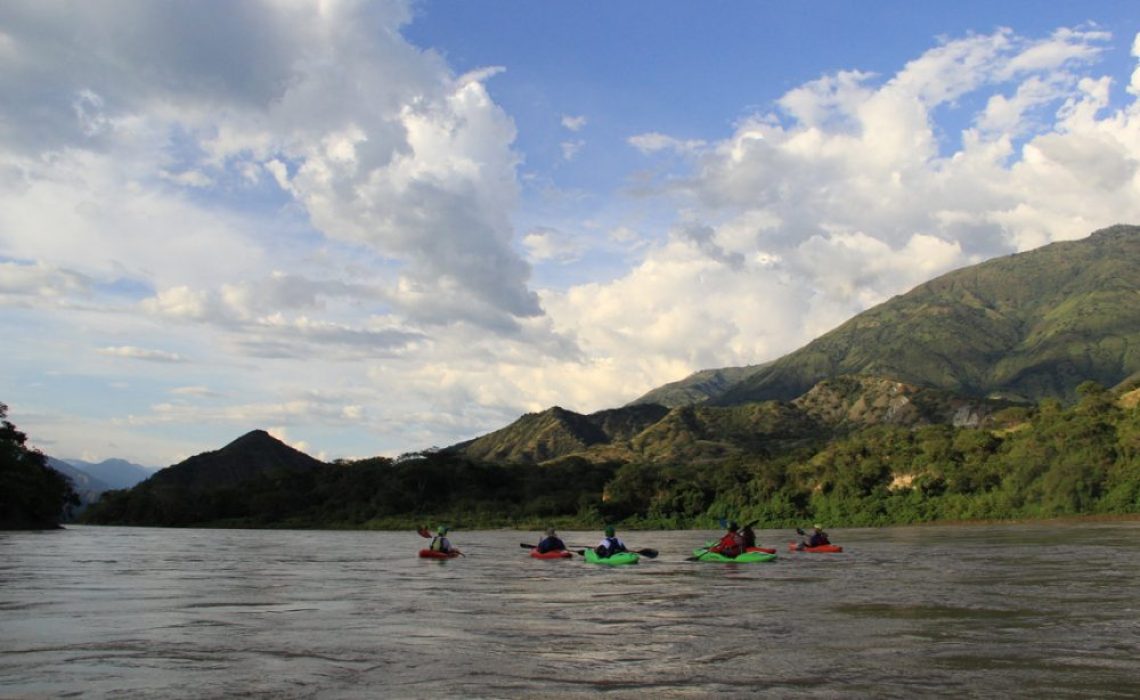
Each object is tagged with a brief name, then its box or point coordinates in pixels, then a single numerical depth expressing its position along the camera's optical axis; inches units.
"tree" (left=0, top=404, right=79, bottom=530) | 2994.6
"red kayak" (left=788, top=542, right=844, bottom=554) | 1804.9
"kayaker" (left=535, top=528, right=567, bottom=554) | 1786.4
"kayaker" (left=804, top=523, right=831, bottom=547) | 1845.5
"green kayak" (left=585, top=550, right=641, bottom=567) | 1566.2
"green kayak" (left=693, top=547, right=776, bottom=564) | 1549.0
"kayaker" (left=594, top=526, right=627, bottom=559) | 1585.9
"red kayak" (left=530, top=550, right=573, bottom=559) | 1753.2
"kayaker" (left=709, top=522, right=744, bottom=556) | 1553.9
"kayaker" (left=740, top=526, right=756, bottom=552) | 1631.9
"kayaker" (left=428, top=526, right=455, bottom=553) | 1822.1
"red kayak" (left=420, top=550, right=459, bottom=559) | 1803.6
